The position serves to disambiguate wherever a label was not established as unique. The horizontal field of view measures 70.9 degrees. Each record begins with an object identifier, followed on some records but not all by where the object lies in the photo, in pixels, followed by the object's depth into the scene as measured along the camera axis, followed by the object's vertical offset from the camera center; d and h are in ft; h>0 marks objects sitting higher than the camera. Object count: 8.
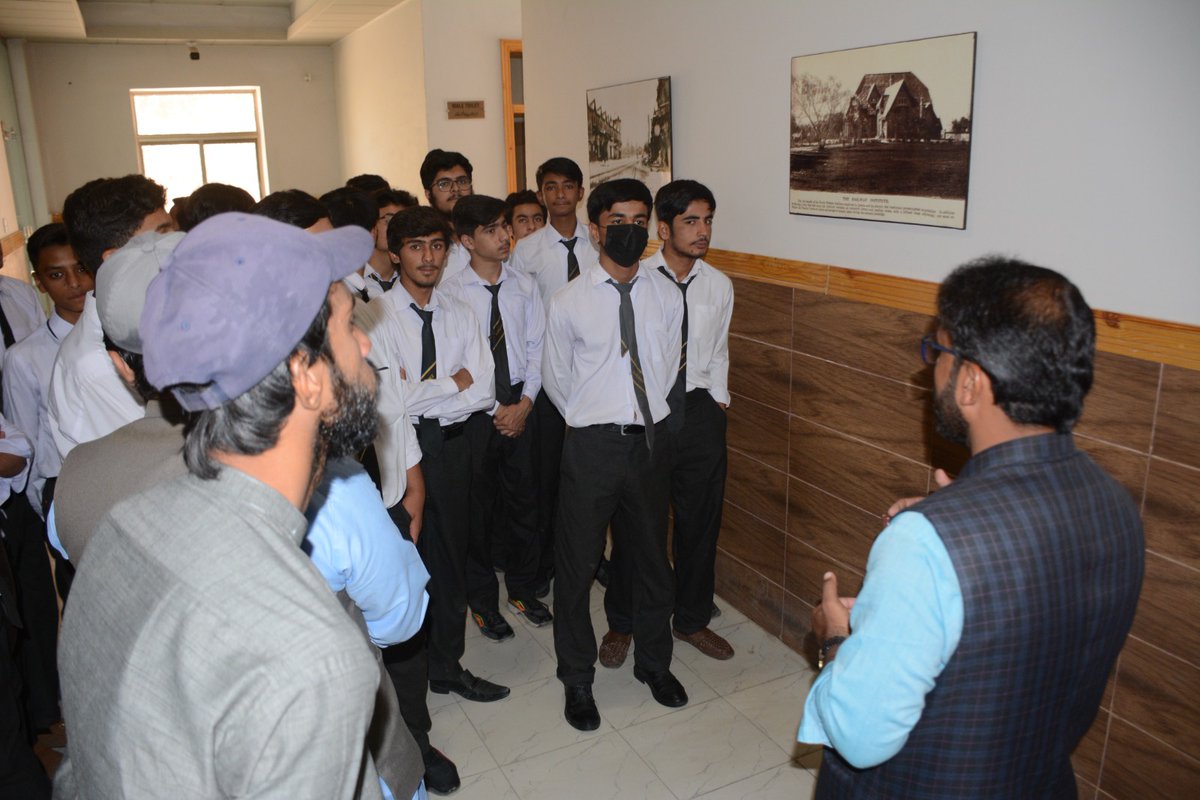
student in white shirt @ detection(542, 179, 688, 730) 9.93 -2.77
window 38.19 +3.25
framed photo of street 13.03 +1.10
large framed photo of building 8.23 +0.66
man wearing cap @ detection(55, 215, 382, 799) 2.87 -1.30
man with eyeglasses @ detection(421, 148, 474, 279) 15.62 +0.46
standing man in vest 4.17 -1.91
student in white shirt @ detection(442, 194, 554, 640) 11.57 -2.88
